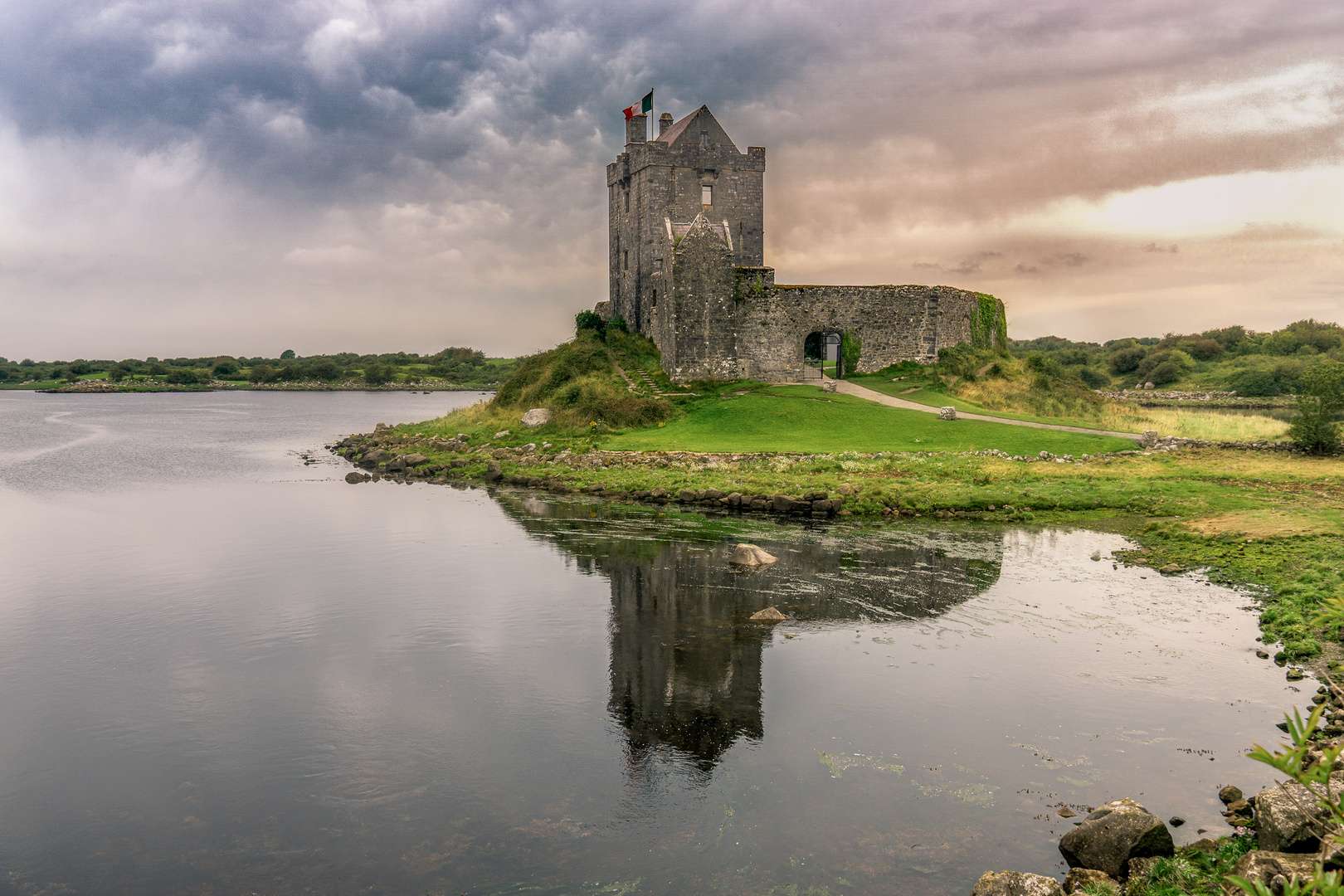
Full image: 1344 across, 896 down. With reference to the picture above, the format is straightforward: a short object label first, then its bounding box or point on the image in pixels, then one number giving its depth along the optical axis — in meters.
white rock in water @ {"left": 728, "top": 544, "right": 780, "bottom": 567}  19.38
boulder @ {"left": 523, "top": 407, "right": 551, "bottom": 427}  40.30
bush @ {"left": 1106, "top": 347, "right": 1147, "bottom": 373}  101.72
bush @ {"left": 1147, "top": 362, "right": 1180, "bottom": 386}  92.99
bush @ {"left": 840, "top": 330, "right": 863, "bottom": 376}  43.38
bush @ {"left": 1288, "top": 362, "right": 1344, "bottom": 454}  30.38
